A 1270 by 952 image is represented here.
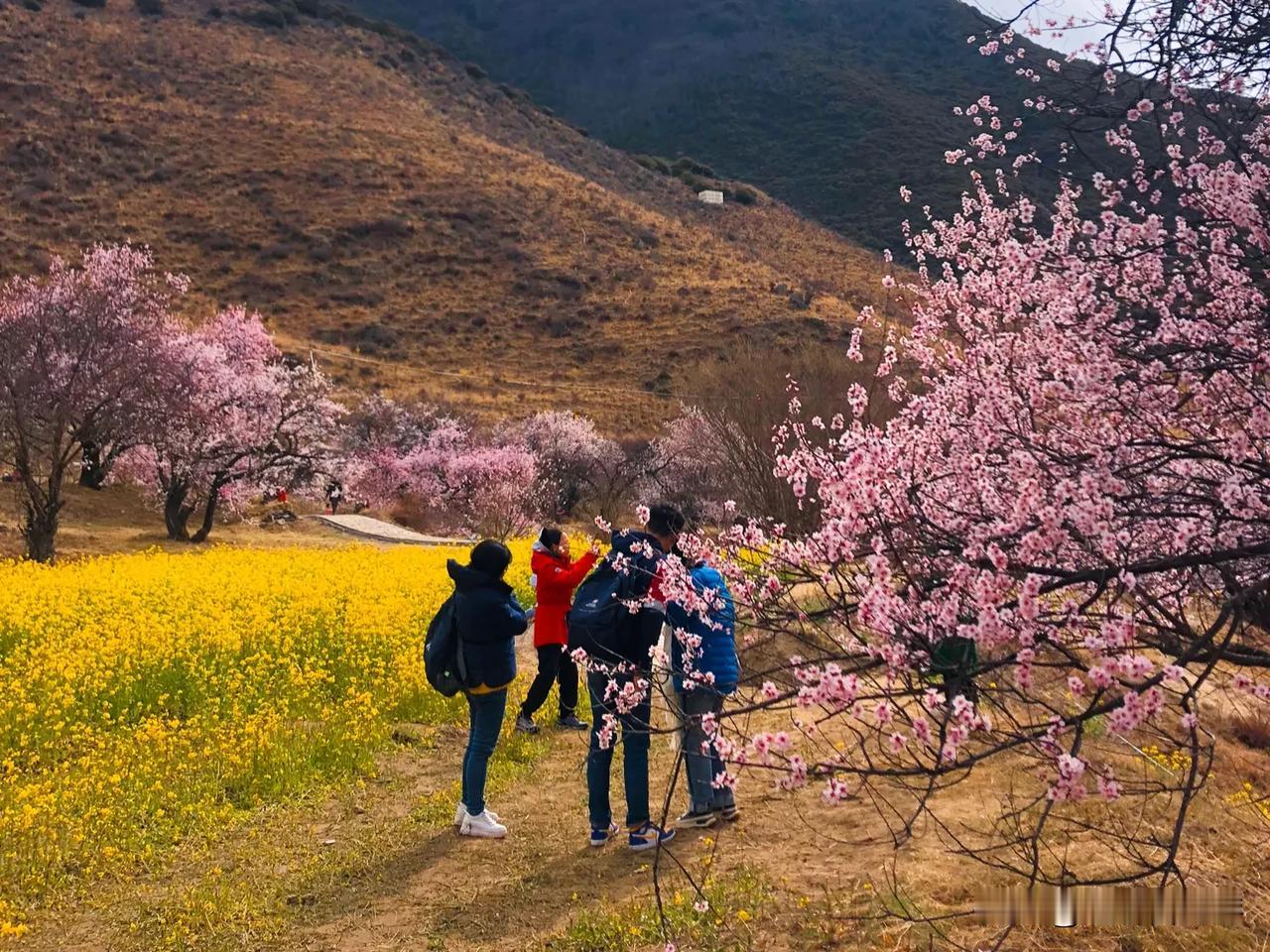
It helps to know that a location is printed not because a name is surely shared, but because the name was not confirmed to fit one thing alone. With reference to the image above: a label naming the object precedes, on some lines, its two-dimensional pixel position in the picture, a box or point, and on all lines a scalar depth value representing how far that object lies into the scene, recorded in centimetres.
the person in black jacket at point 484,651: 611
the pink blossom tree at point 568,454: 3256
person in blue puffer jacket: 555
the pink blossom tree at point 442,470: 2796
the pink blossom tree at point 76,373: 1758
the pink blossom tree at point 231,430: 2353
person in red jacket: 798
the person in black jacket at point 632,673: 555
